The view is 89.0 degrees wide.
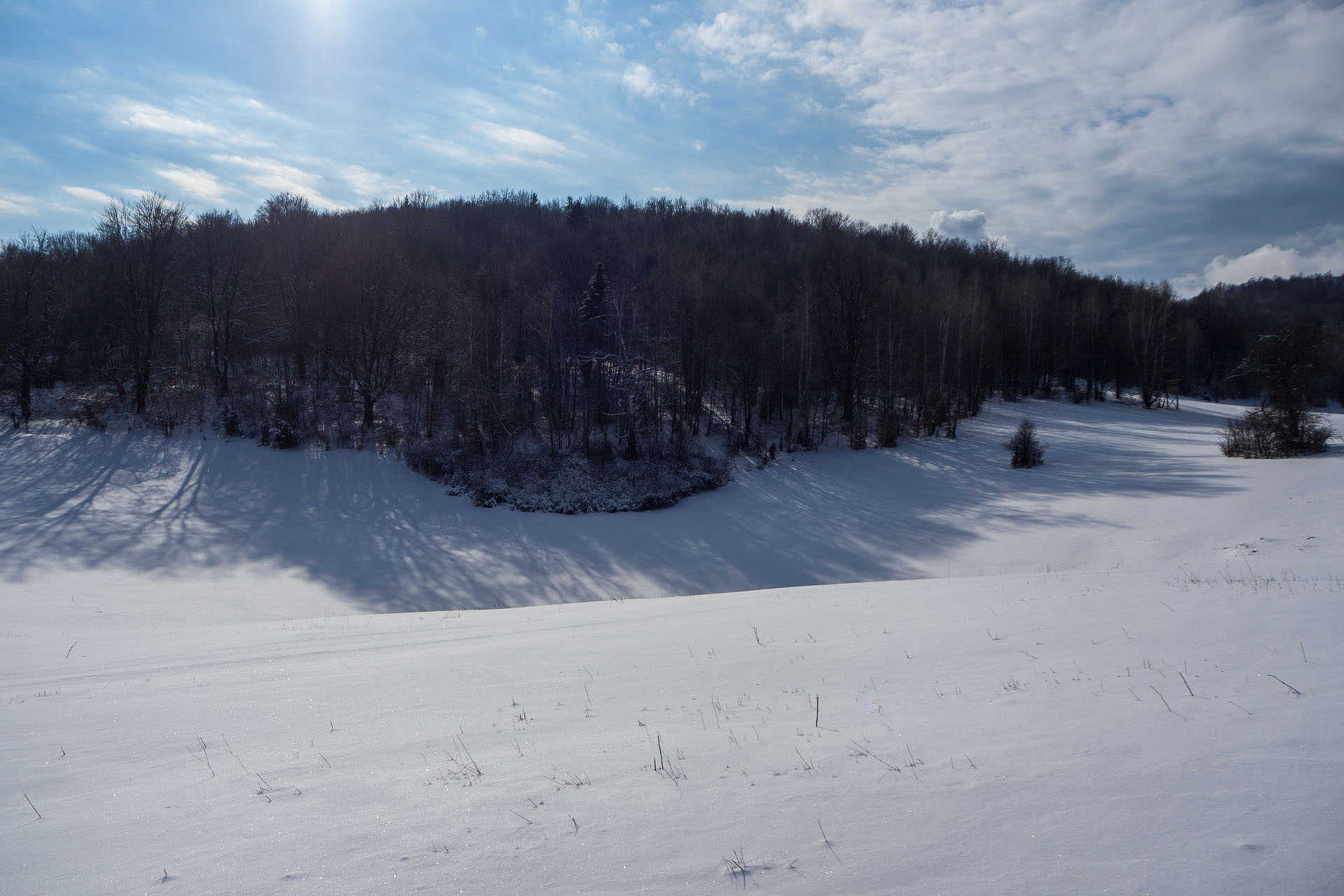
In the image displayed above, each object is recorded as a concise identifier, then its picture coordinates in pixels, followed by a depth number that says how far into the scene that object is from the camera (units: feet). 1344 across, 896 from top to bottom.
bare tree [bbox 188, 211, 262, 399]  116.06
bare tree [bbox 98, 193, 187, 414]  108.17
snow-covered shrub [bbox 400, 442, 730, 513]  91.91
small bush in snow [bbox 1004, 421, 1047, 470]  95.81
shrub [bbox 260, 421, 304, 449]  98.12
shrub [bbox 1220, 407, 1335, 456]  77.10
